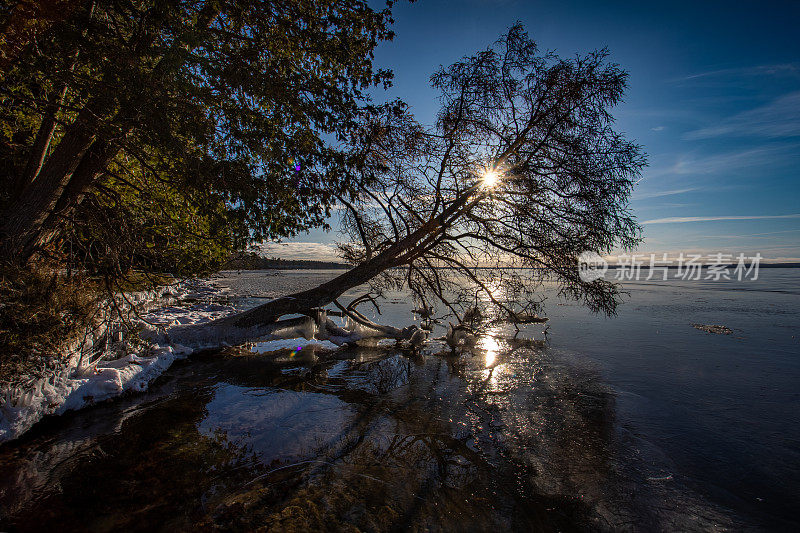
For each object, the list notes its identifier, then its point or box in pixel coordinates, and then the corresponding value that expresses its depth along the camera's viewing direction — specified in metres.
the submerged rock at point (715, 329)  15.47
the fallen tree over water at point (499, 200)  7.73
